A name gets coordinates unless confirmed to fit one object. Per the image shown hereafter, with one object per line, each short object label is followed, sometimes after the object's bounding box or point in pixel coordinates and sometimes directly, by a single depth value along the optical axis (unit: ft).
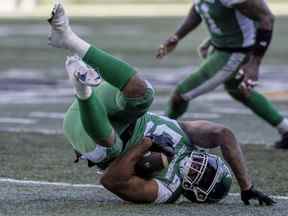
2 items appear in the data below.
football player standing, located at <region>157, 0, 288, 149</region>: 67.62
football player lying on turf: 46.03
